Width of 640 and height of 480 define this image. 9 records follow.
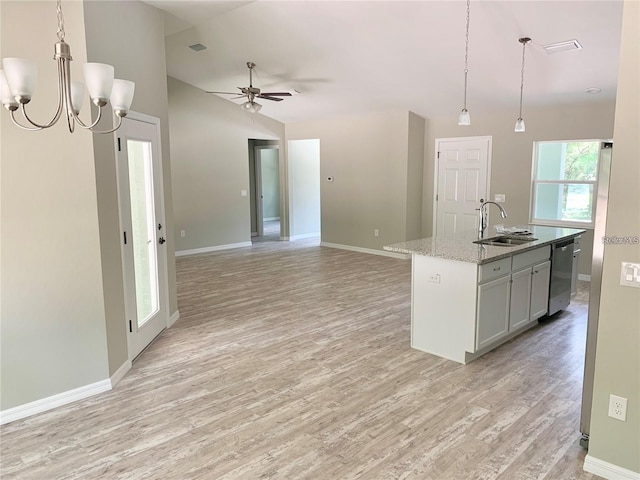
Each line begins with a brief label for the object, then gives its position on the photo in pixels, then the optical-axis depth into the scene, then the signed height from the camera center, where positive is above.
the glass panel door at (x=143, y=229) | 3.81 -0.41
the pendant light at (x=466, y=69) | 4.17 +1.34
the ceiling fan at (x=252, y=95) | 6.07 +1.20
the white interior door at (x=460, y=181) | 7.17 +0.01
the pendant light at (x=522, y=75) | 4.45 +1.28
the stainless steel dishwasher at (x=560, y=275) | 4.45 -0.97
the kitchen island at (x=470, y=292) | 3.51 -0.93
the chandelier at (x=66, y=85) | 1.79 +0.43
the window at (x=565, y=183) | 6.21 -0.02
